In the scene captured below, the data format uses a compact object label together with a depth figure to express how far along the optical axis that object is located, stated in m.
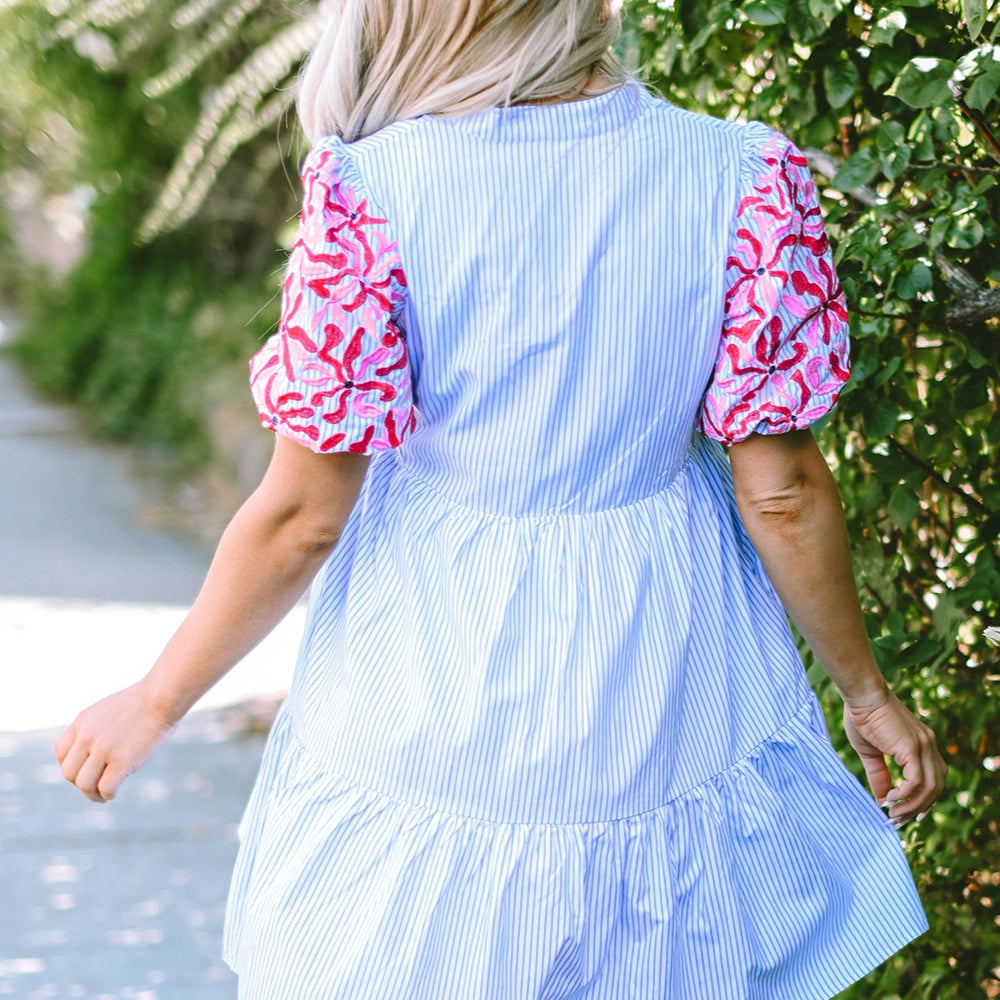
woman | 2.91
